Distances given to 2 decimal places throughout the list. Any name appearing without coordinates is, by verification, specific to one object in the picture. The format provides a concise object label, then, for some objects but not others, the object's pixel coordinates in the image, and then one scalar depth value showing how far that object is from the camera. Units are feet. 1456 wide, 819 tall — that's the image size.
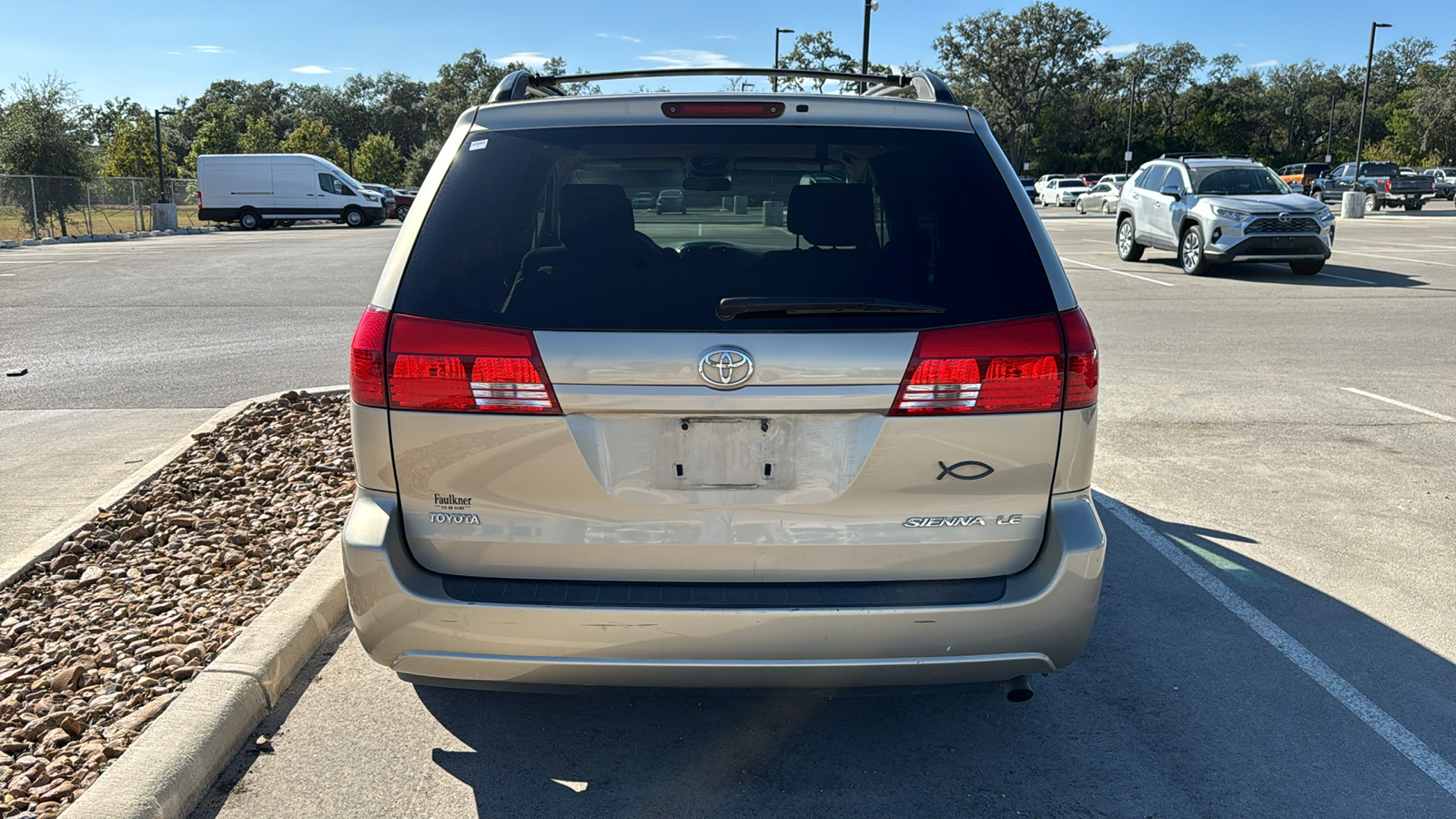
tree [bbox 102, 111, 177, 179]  221.46
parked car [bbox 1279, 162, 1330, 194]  183.21
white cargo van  143.02
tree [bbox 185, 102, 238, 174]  301.43
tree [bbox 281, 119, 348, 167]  257.96
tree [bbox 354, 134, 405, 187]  261.03
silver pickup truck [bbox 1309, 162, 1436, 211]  148.75
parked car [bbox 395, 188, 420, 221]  162.47
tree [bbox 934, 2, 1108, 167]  300.40
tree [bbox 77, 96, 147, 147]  270.42
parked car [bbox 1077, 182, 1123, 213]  159.44
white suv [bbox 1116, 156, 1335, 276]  56.49
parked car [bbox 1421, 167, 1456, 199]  168.86
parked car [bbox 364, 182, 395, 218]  161.55
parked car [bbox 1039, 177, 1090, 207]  187.11
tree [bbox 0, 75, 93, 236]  132.57
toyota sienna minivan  8.63
